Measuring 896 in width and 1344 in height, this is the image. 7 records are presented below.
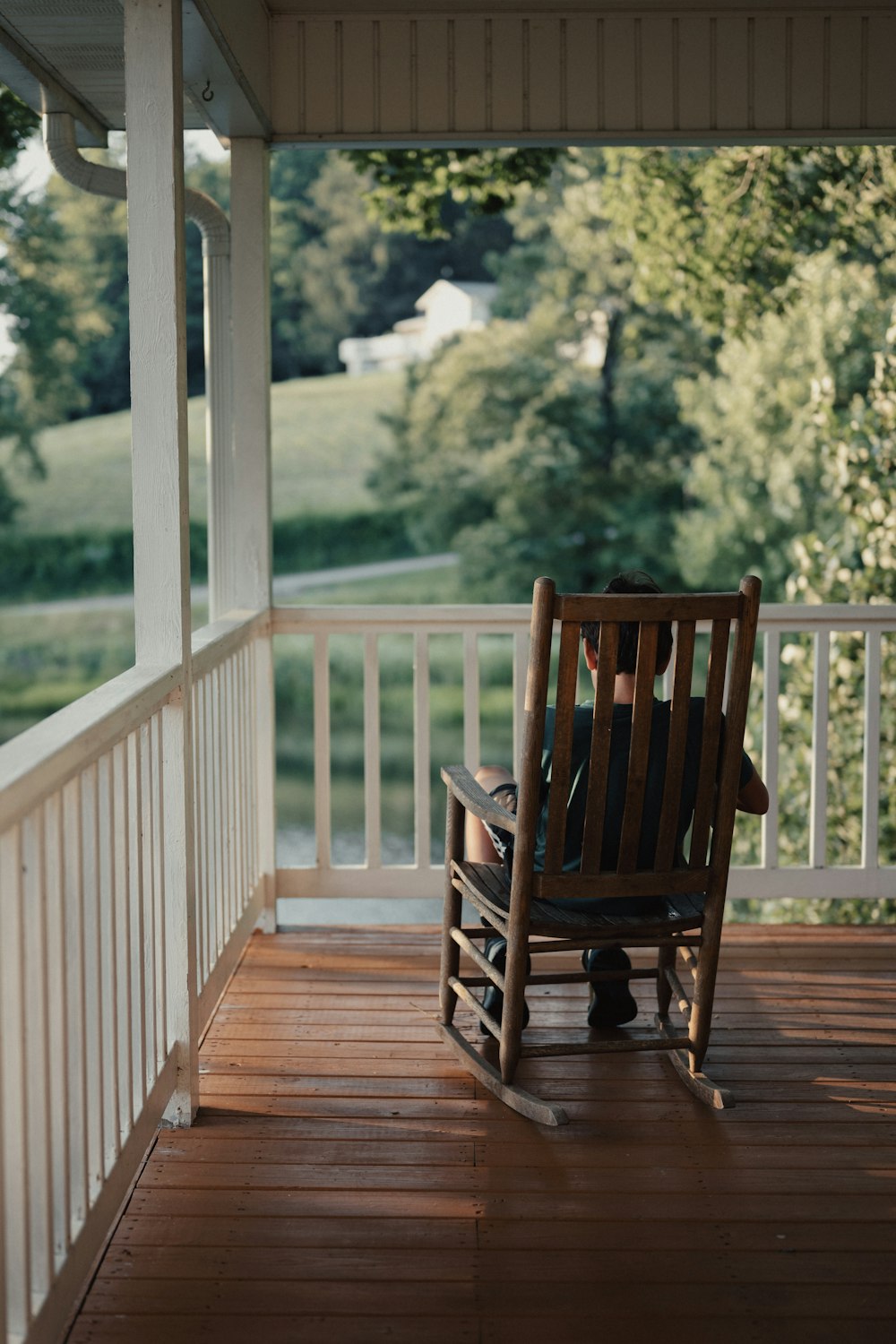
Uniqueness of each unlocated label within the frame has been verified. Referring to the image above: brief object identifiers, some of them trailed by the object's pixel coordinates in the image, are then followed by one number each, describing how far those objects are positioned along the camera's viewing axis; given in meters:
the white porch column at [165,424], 2.77
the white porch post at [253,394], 4.29
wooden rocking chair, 2.80
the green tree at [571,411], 17.16
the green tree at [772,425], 12.54
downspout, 4.03
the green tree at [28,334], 18.25
